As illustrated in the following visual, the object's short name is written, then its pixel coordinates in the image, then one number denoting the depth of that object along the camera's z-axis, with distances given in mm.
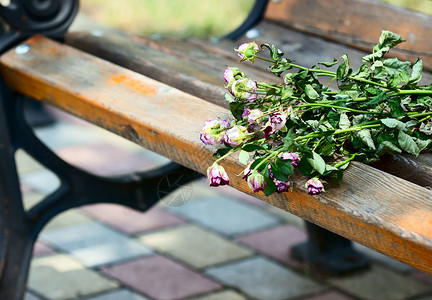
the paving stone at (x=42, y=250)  4402
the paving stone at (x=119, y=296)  3875
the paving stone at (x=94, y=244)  4363
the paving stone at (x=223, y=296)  3928
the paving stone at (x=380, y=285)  4078
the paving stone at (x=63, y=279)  3937
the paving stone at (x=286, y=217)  4977
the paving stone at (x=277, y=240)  4503
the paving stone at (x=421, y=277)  4266
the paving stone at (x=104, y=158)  5629
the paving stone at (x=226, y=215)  4867
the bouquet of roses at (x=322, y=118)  1856
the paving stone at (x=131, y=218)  4801
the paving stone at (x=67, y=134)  6070
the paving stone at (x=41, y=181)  5242
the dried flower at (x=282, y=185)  1810
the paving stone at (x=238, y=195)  5262
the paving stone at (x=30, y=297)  3869
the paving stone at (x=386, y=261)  4398
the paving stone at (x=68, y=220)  4781
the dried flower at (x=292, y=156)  1805
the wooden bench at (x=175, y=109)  1821
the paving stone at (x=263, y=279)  4031
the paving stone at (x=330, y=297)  4004
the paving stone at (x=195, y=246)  4395
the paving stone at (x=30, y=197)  5004
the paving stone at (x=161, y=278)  3973
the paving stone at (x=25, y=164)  5590
